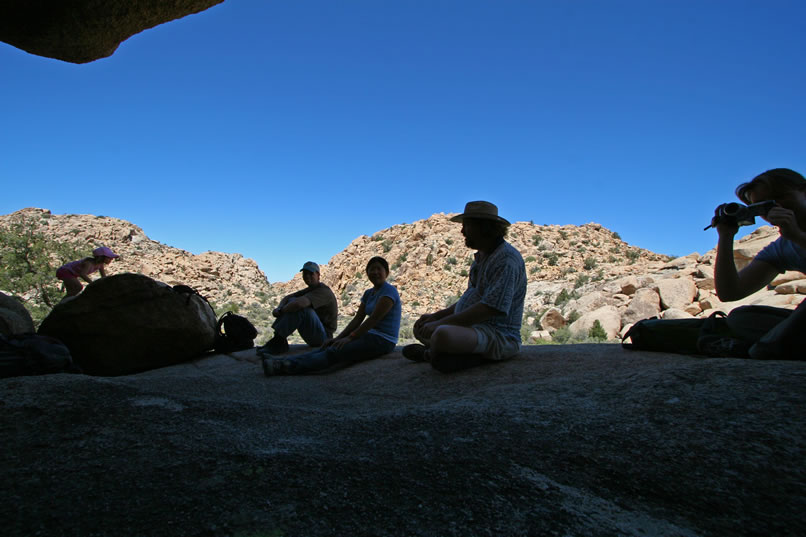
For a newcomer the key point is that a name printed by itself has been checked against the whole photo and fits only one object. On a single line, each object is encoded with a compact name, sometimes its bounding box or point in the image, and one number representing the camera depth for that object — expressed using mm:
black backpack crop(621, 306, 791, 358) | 2945
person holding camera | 2479
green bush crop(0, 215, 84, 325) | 14633
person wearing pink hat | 7430
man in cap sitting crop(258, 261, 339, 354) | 5496
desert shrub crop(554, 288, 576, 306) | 18672
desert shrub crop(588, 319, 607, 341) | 11852
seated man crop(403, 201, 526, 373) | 3215
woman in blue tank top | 4160
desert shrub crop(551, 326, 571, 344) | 11956
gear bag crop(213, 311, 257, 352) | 6219
